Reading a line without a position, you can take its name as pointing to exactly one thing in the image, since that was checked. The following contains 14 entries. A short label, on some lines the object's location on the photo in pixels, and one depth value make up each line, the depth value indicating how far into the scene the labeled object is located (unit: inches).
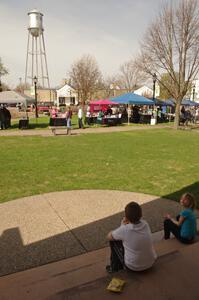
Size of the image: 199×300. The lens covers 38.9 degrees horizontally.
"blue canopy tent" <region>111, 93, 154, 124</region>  1031.6
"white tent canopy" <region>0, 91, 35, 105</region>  838.8
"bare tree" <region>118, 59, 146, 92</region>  2407.7
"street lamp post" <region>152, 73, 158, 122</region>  950.9
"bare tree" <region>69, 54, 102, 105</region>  2089.1
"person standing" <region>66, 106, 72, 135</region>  701.3
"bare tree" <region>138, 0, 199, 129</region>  808.3
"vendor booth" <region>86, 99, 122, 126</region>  956.3
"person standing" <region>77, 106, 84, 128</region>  796.3
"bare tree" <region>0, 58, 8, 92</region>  2174.5
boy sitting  121.2
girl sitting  156.4
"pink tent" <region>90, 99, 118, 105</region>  1097.4
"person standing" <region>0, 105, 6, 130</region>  794.9
